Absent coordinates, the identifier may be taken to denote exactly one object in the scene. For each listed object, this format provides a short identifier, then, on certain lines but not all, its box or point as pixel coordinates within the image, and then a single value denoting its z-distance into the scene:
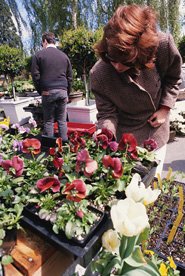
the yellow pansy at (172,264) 0.89
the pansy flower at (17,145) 1.35
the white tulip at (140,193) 0.60
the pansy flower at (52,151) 1.14
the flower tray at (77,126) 3.56
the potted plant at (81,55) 3.85
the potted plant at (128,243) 0.53
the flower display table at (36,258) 0.72
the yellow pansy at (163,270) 0.82
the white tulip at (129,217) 0.52
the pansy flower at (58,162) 1.02
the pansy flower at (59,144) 1.16
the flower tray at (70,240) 0.73
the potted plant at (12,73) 5.18
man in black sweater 3.04
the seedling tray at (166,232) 1.09
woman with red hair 1.07
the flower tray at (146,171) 1.07
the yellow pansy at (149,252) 0.93
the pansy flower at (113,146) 1.06
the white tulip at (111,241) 0.63
